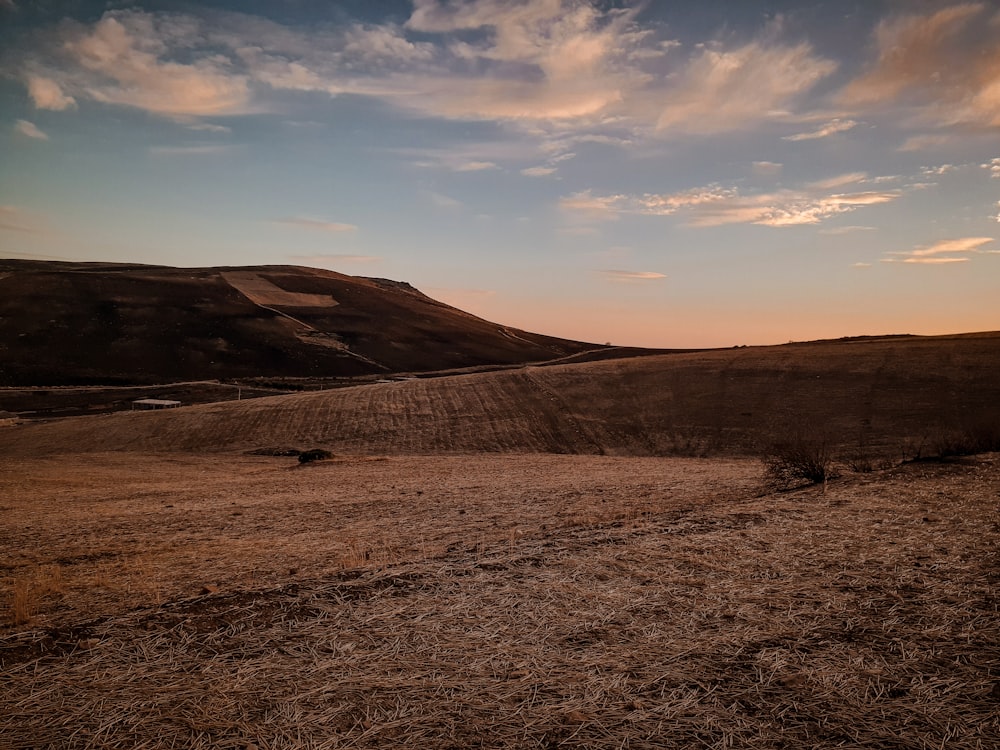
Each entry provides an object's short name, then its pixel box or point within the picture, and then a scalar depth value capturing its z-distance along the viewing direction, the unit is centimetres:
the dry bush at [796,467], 1503
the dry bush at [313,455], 2808
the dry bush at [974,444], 1748
